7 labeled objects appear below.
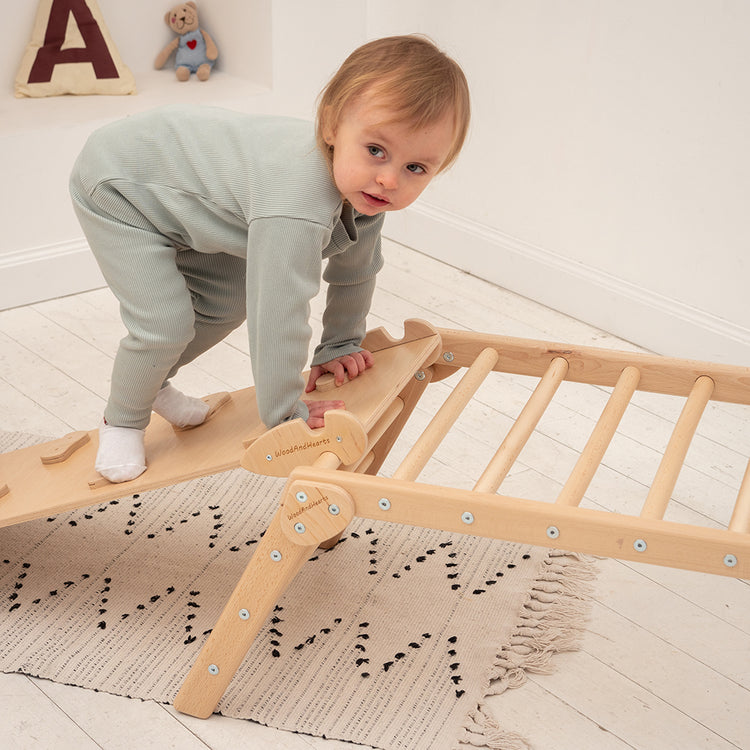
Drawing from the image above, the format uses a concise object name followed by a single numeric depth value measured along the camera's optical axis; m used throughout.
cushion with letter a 2.41
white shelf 2.29
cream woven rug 1.28
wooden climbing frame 1.08
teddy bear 2.61
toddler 1.18
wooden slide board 1.31
